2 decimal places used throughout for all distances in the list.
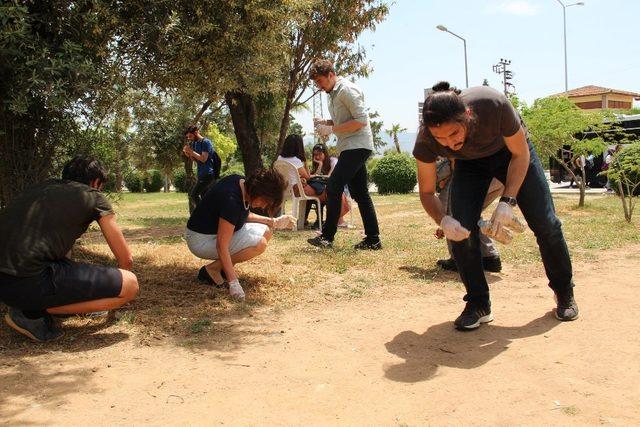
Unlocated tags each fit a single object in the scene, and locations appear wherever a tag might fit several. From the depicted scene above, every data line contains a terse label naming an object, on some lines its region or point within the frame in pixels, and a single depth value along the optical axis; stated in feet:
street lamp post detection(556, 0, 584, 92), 119.79
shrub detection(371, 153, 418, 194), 63.41
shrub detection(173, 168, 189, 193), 94.17
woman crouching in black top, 13.73
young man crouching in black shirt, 10.61
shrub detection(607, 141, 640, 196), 28.22
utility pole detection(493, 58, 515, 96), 129.11
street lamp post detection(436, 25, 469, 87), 99.96
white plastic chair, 27.17
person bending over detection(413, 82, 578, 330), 10.03
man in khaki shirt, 19.60
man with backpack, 29.66
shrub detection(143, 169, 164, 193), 106.52
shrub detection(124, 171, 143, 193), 104.27
